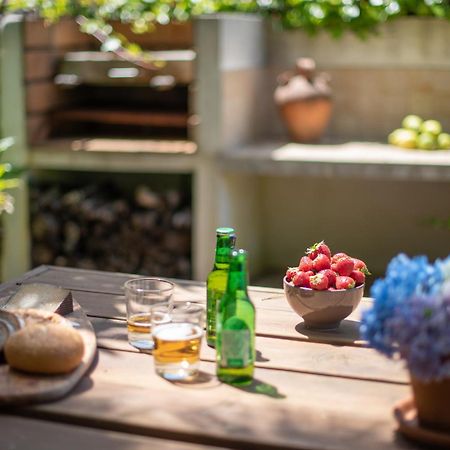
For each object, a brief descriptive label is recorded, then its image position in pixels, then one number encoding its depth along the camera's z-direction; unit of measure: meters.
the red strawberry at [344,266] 2.02
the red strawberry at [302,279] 2.02
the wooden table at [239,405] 1.47
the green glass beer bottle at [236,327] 1.70
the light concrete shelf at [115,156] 4.70
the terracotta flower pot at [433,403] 1.44
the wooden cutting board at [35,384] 1.59
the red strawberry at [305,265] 2.03
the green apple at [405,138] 4.86
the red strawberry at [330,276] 2.00
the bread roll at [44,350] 1.66
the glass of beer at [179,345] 1.73
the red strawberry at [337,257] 2.04
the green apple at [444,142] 4.78
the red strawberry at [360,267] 2.06
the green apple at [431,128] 4.79
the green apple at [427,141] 4.77
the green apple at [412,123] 4.89
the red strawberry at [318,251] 2.06
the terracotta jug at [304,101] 5.03
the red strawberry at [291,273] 2.05
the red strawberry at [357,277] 2.03
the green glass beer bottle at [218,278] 1.93
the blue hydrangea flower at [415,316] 1.38
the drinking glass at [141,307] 1.94
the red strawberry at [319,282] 1.99
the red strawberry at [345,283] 2.00
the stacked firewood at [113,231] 4.85
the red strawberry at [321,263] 2.03
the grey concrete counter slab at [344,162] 4.42
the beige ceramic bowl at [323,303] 1.99
